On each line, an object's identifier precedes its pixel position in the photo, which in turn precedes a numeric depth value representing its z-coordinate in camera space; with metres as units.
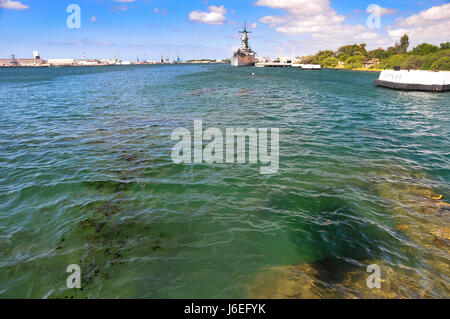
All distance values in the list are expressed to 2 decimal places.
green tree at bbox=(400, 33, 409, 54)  188.75
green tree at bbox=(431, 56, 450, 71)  112.40
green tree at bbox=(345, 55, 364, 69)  191.62
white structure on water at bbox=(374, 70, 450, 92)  50.19
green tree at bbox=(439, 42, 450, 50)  148.75
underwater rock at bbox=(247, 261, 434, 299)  6.19
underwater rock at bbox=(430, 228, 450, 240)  8.38
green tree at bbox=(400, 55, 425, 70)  130.75
